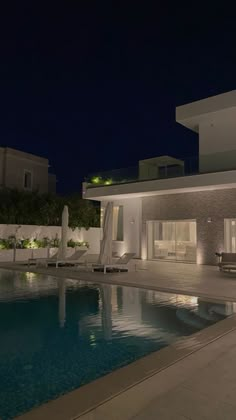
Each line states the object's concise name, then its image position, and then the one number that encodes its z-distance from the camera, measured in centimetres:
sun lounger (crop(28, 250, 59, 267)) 1599
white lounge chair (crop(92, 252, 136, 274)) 1385
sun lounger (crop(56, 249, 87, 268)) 1595
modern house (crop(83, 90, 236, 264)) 1652
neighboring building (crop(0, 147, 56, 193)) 2558
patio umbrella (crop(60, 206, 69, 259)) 1610
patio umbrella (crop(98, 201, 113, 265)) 1408
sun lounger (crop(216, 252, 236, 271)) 1318
